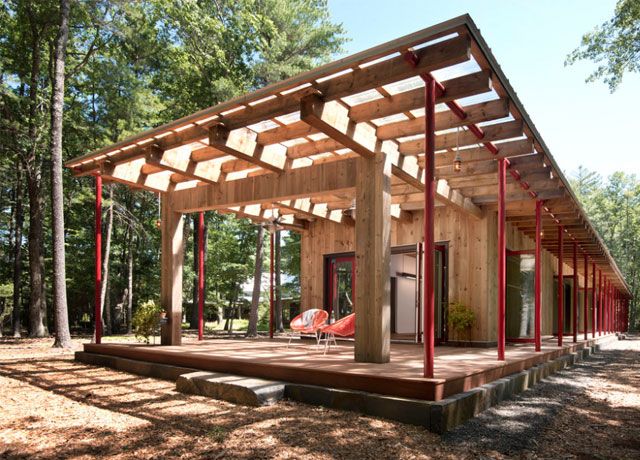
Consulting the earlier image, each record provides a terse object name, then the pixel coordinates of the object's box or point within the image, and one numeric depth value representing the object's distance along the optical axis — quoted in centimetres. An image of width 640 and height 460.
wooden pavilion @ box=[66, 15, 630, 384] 450
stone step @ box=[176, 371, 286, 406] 474
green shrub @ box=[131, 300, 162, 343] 800
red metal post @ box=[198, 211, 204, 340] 948
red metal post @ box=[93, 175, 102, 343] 802
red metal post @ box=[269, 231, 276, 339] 1058
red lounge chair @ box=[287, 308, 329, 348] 738
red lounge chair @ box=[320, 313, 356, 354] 658
